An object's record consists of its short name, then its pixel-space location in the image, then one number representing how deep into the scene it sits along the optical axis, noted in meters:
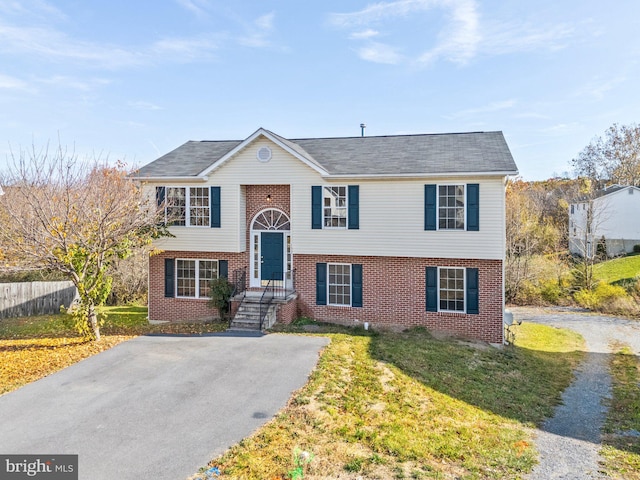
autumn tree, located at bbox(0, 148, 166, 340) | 11.14
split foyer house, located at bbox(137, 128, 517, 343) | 14.04
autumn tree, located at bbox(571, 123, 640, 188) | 41.12
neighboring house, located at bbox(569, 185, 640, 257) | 35.16
